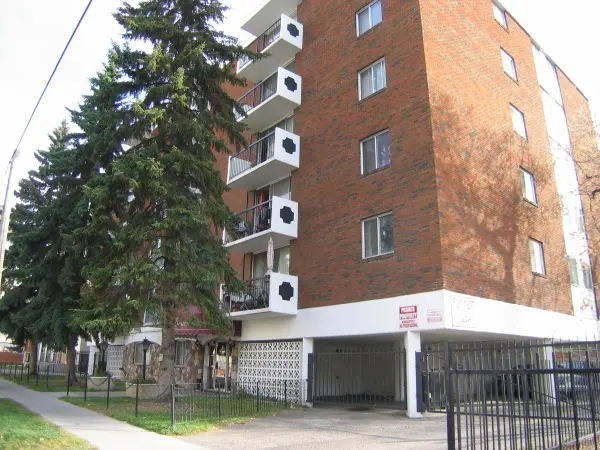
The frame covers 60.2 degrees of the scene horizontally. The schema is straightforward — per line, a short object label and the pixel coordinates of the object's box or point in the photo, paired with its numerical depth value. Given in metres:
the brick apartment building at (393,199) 15.52
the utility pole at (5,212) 14.79
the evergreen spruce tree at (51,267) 22.91
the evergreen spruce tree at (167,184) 15.69
